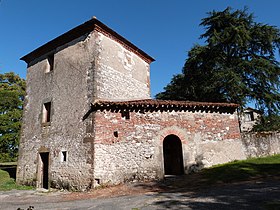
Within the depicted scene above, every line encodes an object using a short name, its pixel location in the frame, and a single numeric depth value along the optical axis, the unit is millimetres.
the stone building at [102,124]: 9266
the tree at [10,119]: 19625
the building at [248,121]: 27541
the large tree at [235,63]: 16609
